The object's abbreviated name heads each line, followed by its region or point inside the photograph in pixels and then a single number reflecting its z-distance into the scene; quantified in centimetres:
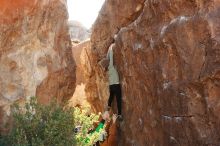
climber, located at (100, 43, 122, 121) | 921
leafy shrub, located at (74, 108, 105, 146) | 831
